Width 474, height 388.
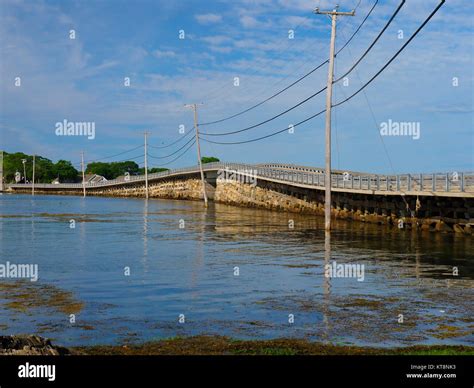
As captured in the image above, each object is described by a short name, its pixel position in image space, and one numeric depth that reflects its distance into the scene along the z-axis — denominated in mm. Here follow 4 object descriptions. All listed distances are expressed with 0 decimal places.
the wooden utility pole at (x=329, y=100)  44375
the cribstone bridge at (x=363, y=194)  39000
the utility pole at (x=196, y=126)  92250
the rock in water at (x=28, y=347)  9062
